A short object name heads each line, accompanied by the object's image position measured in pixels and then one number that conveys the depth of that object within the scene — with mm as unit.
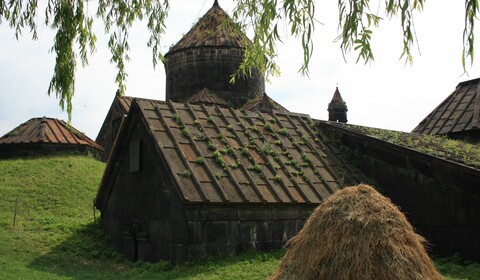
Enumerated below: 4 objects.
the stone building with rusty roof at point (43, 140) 24844
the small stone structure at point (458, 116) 19844
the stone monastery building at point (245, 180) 12164
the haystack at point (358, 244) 6707
